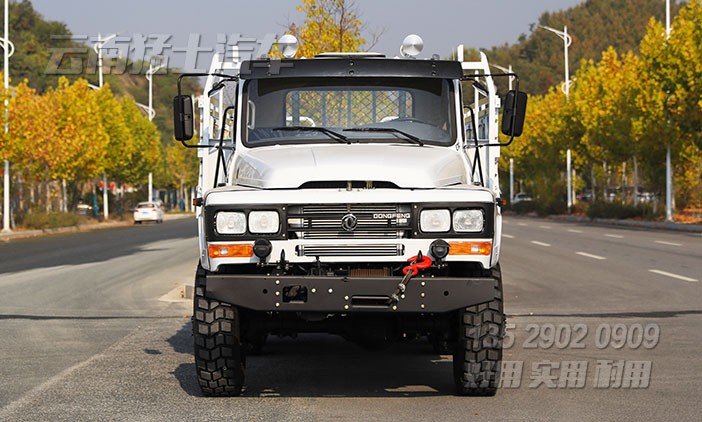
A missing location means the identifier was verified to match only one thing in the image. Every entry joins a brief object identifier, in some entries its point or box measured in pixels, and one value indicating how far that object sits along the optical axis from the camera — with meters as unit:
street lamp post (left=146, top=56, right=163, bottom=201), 93.69
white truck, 7.96
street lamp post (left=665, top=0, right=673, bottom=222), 50.94
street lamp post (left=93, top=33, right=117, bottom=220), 72.25
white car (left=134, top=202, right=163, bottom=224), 70.75
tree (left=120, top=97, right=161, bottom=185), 79.19
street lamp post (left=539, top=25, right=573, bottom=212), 75.06
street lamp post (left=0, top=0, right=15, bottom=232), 49.29
